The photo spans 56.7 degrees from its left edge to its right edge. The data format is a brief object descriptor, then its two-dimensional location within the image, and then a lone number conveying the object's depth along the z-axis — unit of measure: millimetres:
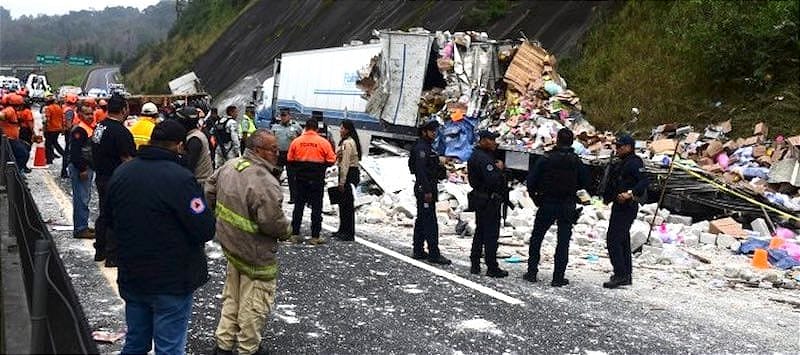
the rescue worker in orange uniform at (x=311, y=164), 9048
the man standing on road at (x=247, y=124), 15047
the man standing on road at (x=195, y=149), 7250
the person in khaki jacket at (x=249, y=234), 4691
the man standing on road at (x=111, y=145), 6848
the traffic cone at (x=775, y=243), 9990
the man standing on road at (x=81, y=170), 8188
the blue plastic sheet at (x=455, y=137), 17516
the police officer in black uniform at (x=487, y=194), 7680
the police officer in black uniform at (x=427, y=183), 8312
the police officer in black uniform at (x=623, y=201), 7672
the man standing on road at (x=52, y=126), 15523
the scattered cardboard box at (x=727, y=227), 10953
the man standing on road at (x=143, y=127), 7285
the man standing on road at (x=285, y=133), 11242
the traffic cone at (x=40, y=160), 15859
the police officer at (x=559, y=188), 7473
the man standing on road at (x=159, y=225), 3867
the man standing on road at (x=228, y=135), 13875
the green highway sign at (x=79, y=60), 89312
